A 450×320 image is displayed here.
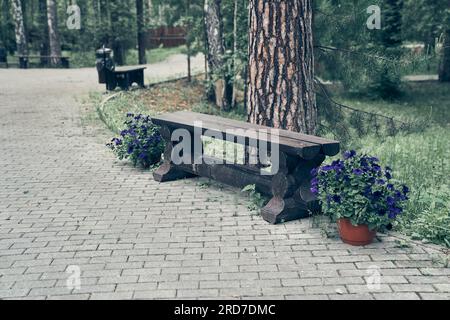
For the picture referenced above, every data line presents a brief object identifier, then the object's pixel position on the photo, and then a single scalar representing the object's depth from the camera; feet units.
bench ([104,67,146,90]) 53.78
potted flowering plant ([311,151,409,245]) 15.83
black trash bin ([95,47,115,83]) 52.80
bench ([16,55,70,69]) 83.46
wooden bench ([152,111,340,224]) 17.66
